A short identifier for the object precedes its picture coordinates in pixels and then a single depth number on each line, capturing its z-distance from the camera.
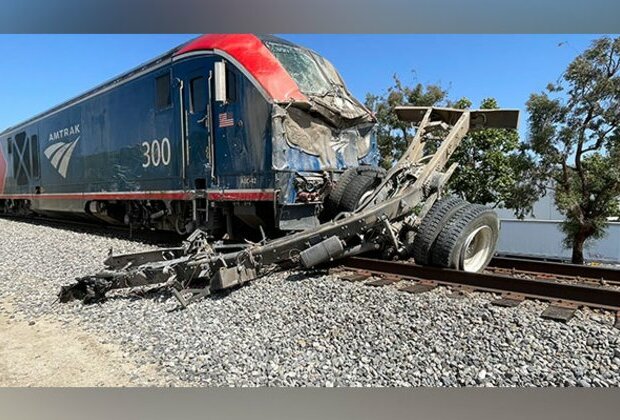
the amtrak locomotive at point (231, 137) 6.79
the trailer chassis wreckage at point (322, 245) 5.21
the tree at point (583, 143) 12.36
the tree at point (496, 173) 14.08
